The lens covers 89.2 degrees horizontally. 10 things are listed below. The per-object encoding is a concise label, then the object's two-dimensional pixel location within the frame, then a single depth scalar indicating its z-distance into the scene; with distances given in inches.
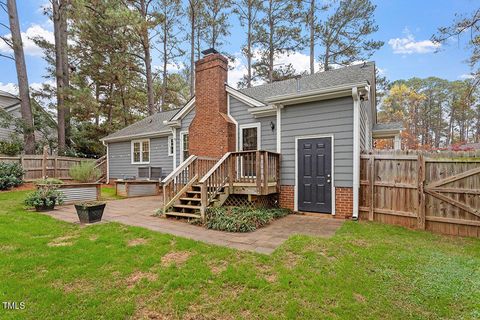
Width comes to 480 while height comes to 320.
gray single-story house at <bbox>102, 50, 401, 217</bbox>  255.6
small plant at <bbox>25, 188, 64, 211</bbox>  274.8
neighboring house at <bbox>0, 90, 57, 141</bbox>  652.7
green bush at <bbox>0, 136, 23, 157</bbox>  527.8
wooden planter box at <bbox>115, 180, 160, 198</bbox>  421.1
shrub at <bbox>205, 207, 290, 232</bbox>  214.5
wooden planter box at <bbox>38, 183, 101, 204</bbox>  324.5
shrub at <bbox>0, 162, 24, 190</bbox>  396.4
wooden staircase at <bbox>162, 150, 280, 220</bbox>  256.7
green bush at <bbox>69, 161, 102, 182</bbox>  455.5
